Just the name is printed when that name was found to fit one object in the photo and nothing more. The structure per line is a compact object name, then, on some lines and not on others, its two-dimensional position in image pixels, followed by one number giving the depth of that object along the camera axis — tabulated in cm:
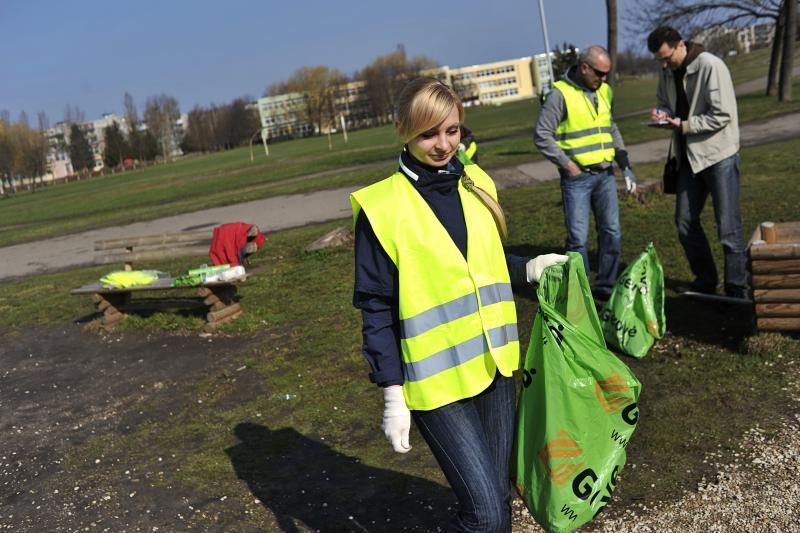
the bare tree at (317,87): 11938
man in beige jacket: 612
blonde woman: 271
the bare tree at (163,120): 12675
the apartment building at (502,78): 18938
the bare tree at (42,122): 12954
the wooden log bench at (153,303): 862
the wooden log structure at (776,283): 523
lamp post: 2849
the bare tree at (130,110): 13650
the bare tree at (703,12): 2958
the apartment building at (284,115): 14012
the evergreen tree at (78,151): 11981
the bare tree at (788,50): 2447
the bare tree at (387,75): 13400
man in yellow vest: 680
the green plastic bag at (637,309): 576
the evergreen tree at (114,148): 11688
